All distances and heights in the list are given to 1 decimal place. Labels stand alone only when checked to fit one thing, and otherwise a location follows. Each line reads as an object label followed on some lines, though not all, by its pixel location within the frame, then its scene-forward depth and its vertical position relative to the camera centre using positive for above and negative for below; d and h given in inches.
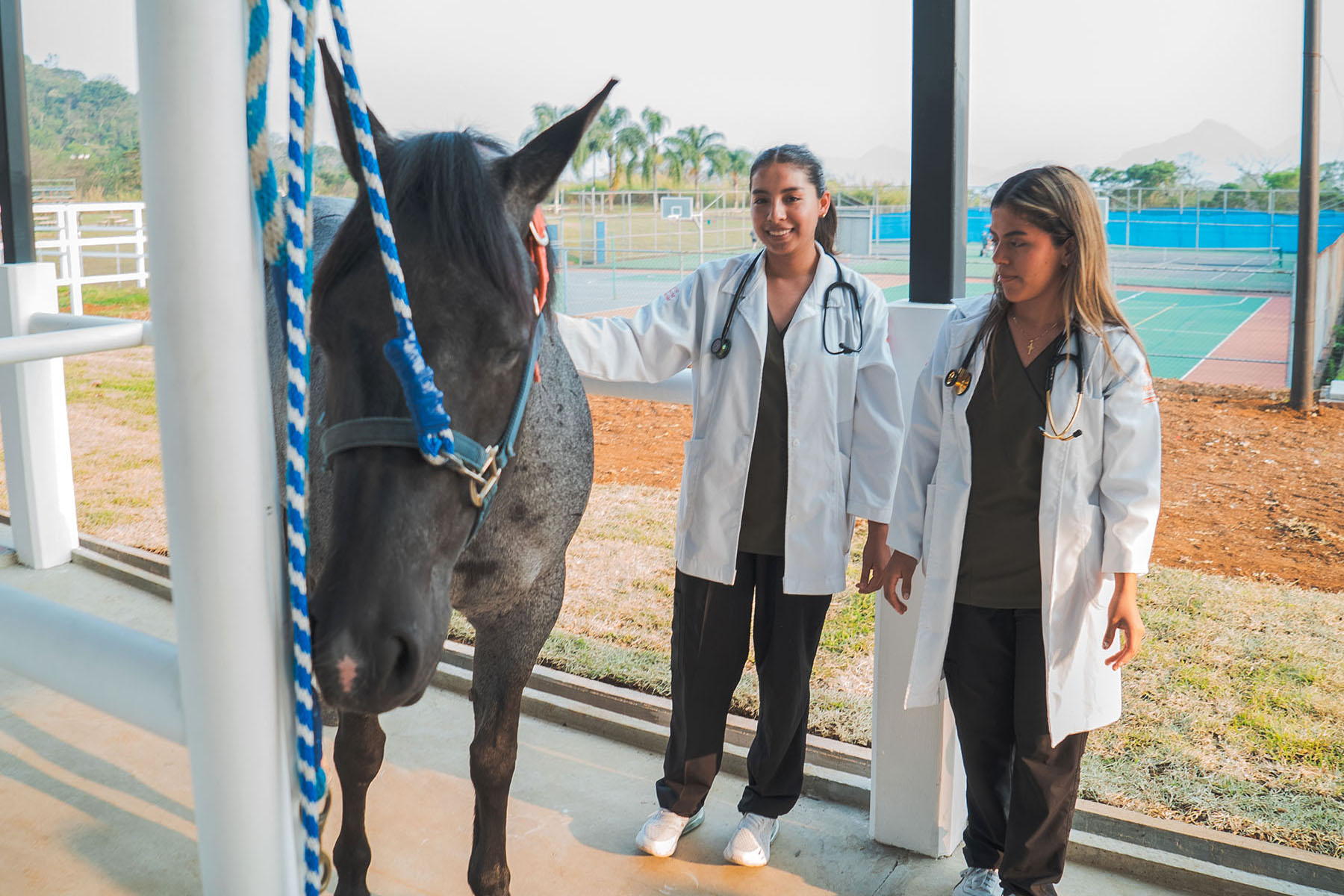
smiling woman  83.9 -11.5
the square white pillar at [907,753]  90.3 -42.3
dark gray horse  41.0 -3.7
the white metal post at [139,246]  542.1 +34.8
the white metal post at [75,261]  328.7 +16.0
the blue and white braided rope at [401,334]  27.0 -1.0
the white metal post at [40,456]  163.5 -24.9
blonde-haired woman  71.6 -16.4
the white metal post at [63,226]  346.0 +32.3
